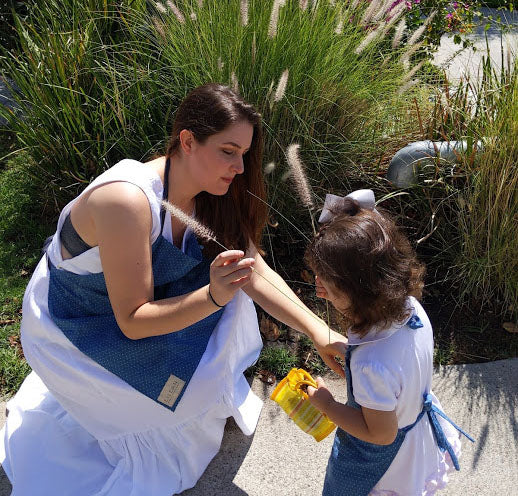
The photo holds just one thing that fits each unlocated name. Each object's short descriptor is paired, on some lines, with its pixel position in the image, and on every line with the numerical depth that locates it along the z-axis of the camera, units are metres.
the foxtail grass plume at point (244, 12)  2.98
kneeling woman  2.00
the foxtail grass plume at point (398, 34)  3.27
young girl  1.63
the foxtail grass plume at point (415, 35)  3.29
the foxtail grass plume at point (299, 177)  2.15
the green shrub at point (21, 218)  3.54
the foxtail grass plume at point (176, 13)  3.09
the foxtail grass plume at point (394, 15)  3.34
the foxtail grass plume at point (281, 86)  2.79
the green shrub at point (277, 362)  2.85
